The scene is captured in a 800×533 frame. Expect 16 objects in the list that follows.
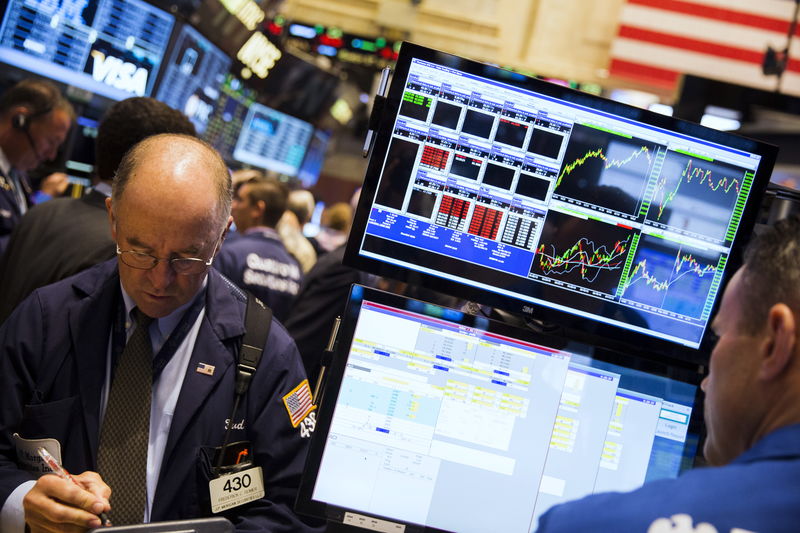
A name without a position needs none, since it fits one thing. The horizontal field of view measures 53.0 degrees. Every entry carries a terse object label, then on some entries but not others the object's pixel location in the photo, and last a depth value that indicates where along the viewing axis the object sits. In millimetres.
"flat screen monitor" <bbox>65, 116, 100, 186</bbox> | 4613
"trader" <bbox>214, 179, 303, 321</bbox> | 4301
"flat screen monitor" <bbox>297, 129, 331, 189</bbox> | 7852
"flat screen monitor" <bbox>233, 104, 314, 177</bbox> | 6586
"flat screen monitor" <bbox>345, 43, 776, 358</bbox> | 1889
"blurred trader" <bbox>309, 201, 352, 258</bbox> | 8156
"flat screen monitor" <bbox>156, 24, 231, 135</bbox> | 4723
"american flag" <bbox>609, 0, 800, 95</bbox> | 7598
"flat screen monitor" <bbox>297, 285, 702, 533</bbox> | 1887
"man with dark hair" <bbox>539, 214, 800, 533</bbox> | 1167
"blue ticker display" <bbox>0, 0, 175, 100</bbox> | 3686
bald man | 1802
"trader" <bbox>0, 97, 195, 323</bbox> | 2592
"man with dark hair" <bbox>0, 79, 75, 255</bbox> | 3775
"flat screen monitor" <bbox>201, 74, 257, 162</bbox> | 5836
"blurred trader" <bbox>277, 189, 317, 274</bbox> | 6297
